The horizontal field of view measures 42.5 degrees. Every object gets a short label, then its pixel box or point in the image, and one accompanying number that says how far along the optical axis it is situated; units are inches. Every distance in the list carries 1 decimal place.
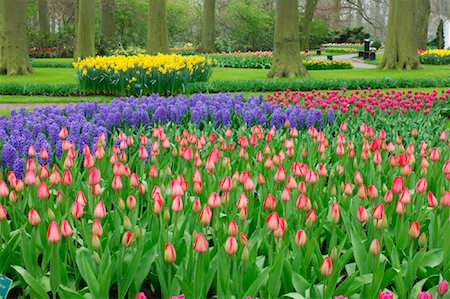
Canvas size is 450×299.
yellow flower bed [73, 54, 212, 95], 475.8
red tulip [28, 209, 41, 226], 101.7
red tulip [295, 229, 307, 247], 95.8
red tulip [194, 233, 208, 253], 89.2
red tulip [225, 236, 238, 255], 90.5
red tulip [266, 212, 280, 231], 96.6
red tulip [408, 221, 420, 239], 99.9
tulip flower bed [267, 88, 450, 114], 300.4
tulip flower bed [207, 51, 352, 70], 955.3
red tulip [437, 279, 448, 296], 85.1
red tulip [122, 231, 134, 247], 99.1
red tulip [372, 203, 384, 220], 103.0
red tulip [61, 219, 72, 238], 94.9
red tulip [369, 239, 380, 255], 96.4
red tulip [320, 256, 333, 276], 87.9
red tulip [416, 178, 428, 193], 121.2
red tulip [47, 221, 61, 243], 91.0
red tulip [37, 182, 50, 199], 113.9
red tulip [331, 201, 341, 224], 108.7
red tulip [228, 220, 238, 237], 93.8
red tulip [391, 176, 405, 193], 120.3
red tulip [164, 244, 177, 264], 90.1
